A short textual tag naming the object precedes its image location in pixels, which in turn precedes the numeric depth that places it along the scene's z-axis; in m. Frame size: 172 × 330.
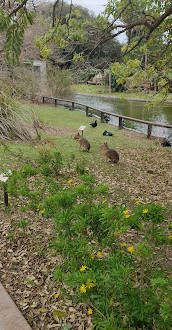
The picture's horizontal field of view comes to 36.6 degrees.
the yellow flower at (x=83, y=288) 1.56
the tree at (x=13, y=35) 3.22
